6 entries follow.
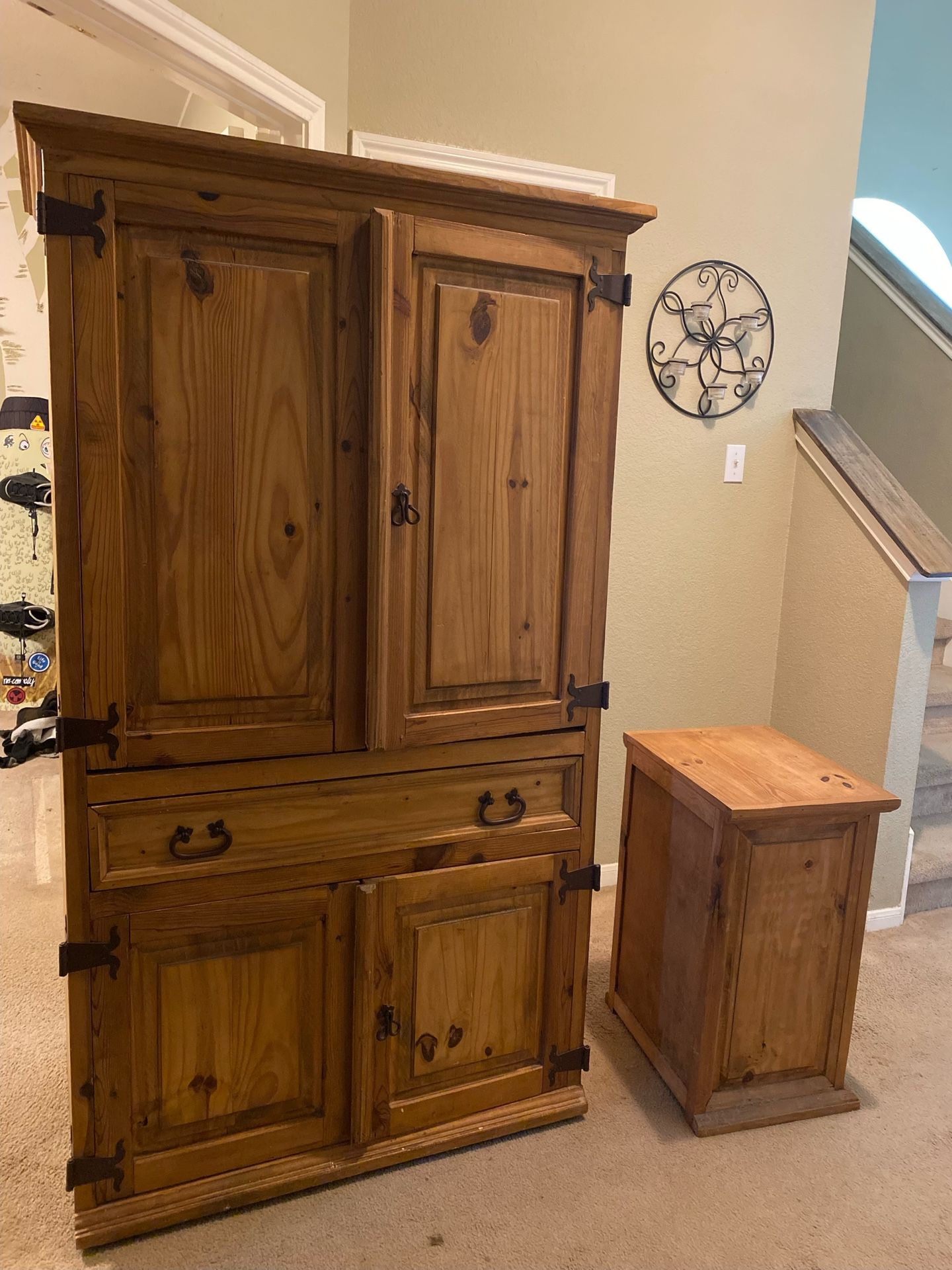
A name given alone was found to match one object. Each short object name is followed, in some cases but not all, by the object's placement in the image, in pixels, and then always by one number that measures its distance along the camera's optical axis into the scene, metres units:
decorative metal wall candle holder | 2.48
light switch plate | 2.63
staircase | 2.67
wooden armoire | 1.29
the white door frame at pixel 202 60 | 1.55
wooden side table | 1.73
